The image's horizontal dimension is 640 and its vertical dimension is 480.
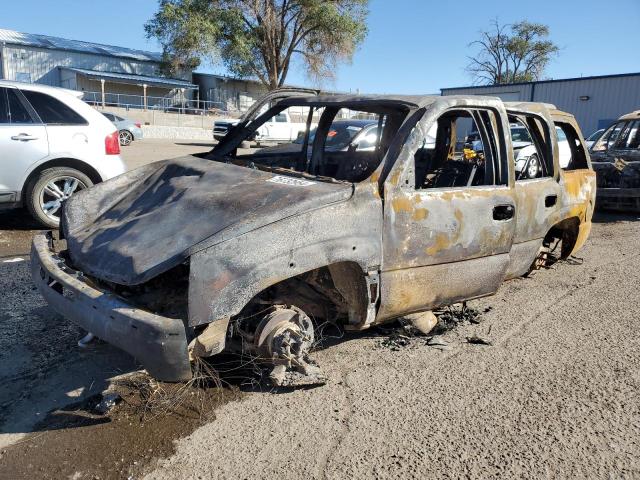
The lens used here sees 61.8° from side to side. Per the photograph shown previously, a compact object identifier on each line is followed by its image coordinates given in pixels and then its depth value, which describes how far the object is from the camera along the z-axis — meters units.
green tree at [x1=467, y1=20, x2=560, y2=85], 57.59
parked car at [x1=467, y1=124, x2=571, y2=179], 11.89
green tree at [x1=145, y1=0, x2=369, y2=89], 38.12
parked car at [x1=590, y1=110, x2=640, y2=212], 9.17
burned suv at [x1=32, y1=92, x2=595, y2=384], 2.73
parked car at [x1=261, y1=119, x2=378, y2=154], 5.06
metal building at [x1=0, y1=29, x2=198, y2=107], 40.38
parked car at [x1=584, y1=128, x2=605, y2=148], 16.76
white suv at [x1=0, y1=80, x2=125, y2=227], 6.58
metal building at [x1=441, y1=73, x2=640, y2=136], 27.91
